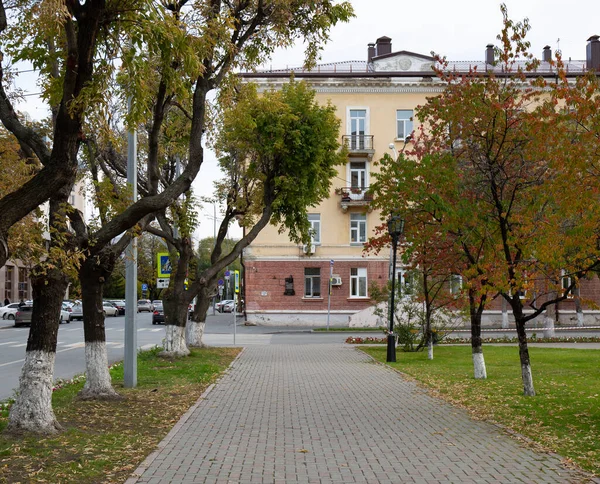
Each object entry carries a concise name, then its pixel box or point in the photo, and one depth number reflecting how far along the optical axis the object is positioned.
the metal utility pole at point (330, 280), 40.28
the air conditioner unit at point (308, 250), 24.32
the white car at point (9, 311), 53.03
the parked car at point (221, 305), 87.38
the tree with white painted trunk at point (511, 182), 11.01
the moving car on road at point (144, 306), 81.19
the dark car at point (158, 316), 51.72
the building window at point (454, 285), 27.17
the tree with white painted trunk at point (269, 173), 20.98
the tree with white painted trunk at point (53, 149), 7.26
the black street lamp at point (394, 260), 19.72
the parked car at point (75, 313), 55.66
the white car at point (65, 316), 52.24
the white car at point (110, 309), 63.80
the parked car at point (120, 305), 67.81
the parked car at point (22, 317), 44.75
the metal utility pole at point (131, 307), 13.70
